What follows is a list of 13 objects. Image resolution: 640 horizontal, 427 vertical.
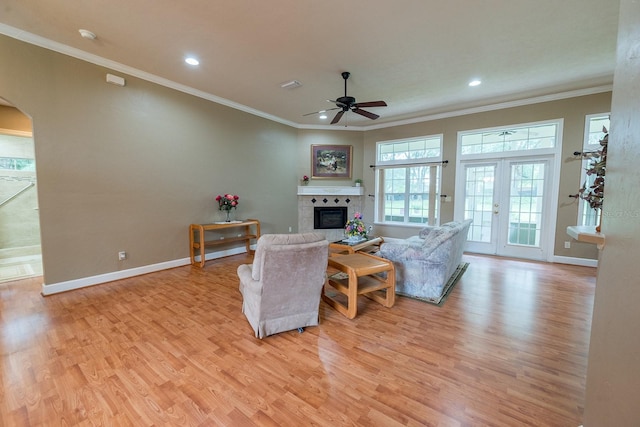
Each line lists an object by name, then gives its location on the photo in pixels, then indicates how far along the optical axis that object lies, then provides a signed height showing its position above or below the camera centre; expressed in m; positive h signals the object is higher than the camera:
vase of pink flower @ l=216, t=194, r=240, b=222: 4.85 -0.14
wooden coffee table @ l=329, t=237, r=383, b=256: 3.82 -0.80
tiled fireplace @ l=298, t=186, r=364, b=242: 6.73 -0.23
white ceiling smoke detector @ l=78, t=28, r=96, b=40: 2.81 +1.84
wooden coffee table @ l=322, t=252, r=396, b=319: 2.60 -1.01
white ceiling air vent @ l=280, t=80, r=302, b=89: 4.11 +1.88
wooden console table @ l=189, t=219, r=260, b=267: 4.29 -0.85
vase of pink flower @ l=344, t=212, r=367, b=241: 4.29 -0.58
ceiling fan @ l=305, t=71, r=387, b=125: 3.65 +1.37
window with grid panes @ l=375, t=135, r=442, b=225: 5.84 +0.41
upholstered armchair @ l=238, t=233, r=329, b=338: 2.12 -0.79
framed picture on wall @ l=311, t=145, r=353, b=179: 6.67 +0.94
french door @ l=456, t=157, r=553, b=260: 4.81 -0.16
